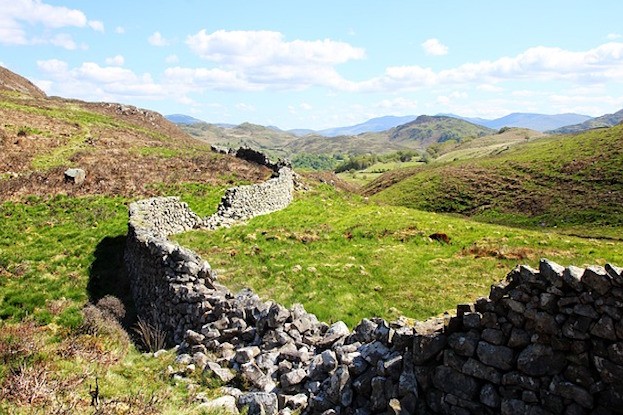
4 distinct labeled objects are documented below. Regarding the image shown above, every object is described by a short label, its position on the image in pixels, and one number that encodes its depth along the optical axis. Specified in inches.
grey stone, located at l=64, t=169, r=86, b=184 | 1515.0
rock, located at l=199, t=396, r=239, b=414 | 349.4
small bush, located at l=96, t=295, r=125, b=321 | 634.4
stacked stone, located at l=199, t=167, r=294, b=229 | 1305.7
